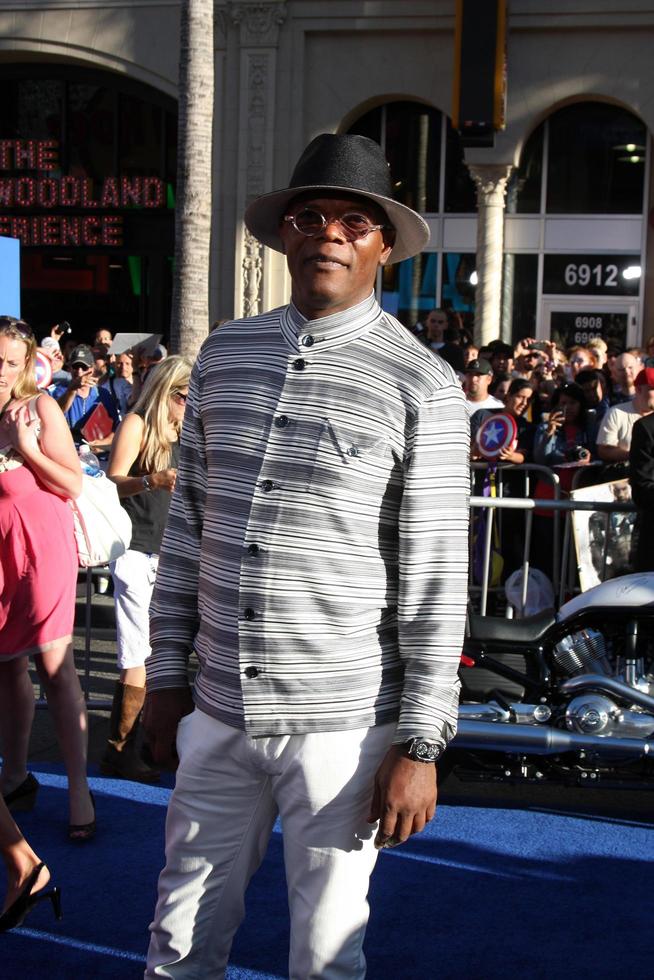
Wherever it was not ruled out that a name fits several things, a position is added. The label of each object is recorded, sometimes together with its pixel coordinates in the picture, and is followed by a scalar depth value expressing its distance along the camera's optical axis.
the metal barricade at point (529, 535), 6.31
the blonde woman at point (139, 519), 5.52
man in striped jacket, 2.51
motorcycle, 5.05
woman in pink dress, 4.64
